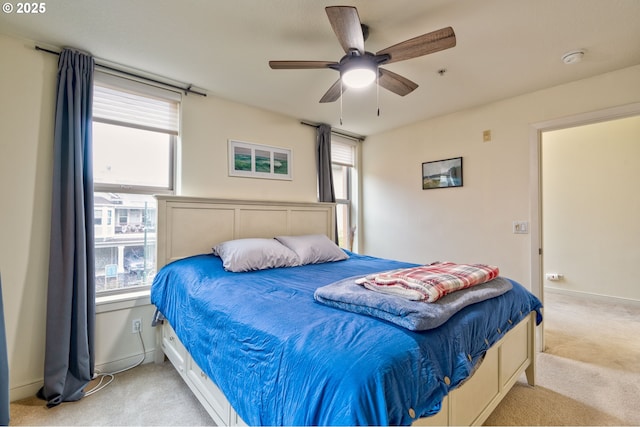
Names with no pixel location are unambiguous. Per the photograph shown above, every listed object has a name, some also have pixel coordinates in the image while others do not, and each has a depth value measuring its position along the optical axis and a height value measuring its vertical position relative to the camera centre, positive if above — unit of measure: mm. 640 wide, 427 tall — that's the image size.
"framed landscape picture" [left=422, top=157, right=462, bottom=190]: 3229 +482
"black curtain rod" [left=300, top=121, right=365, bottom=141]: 3531 +1147
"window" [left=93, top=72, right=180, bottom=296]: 2305 +389
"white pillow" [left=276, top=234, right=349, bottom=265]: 2574 -320
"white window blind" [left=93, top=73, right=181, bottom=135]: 2250 +951
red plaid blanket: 1269 -335
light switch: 2729 -134
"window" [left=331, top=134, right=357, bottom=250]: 4117 +373
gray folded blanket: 1116 -399
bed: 865 -538
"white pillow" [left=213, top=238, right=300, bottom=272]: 2145 -320
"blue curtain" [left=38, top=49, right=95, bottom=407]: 1904 -202
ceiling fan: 1394 +925
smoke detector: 2032 +1150
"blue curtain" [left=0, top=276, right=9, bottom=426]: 1344 -766
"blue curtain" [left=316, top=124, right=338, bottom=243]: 3598 +661
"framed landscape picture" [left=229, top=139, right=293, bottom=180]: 2977 +610
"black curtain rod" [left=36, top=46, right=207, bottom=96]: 2026 +1175
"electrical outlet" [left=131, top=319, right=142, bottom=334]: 2330 -908
